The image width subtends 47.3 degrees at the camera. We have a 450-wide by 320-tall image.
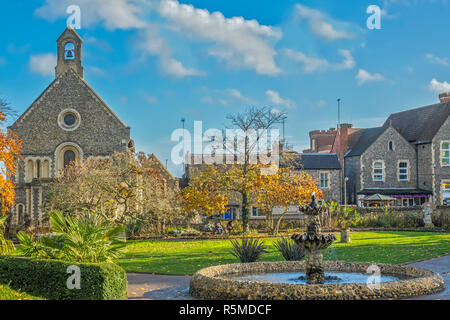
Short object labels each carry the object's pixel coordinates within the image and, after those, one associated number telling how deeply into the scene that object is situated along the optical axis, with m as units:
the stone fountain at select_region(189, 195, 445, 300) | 11.03
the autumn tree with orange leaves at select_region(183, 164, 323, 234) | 32.31
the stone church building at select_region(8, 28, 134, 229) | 44.38
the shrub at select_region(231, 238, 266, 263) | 17.05
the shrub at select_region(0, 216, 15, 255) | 14.73
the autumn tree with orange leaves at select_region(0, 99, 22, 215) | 22.02
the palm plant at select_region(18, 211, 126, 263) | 12.94
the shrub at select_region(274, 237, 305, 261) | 17.02
